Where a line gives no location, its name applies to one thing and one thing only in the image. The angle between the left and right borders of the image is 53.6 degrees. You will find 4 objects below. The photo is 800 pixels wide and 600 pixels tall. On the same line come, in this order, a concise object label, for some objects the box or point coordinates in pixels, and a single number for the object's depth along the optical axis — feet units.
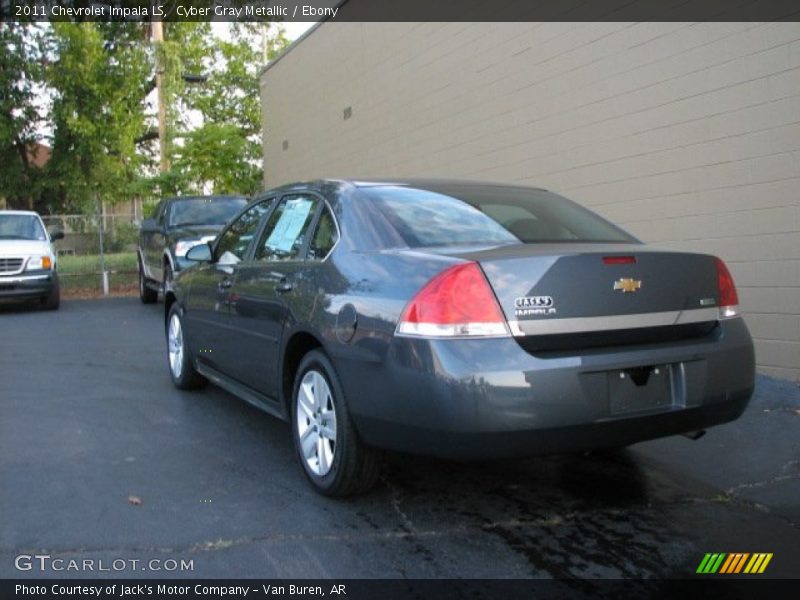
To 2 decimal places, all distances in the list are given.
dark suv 36.99
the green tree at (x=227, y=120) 67.21
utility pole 81.30
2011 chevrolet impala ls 10.70
